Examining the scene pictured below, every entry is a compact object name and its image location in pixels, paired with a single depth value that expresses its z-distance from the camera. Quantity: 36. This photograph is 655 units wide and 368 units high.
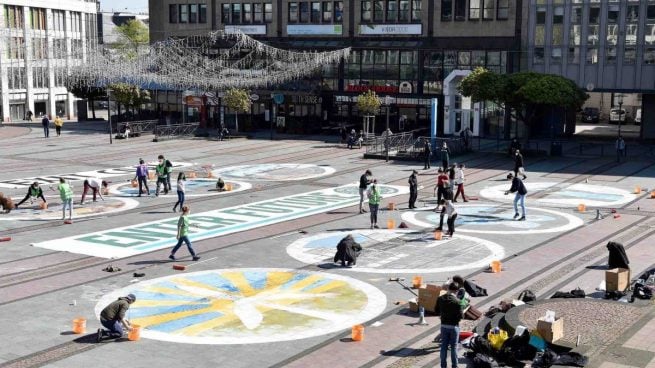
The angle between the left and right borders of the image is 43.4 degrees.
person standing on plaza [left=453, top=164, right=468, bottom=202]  35.38
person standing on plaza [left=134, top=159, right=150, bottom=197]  37.34
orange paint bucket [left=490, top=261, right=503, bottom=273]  23.31
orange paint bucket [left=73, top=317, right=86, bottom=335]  17.83
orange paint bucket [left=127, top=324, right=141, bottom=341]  17.48
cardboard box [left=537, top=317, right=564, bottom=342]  16.02
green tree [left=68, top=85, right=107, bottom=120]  83.12
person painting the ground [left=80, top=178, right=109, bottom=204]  35.25
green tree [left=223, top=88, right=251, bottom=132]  68.06
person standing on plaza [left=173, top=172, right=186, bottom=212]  33.09
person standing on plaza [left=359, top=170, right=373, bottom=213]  32.91
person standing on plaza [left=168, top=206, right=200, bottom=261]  24.06
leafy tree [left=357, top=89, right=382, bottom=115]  64.06
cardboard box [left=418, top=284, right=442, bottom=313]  18.98
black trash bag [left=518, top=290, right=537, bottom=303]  19.14
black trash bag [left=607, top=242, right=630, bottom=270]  21.78
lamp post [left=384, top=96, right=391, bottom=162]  51.91
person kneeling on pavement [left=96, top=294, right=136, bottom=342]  17.39
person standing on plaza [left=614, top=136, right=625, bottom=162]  51.97
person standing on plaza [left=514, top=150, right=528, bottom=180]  36.88
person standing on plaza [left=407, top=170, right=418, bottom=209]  33.62
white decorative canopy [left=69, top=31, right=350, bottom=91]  68.12
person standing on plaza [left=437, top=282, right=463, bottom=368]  14.97
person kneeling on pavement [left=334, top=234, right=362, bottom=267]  23.94
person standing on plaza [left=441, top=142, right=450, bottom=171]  42.58
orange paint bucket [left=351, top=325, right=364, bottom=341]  17.48
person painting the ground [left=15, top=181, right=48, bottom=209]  34.22
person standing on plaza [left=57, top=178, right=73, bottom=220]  30.67
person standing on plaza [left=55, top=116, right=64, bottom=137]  69.50
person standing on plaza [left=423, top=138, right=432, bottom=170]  47.34
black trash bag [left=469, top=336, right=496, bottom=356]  15.73
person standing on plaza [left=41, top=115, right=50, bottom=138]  68.00
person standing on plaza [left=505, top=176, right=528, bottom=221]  30.77
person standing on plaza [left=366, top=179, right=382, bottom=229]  29.41
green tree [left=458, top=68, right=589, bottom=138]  52.69
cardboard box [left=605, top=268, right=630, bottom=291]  20.17
